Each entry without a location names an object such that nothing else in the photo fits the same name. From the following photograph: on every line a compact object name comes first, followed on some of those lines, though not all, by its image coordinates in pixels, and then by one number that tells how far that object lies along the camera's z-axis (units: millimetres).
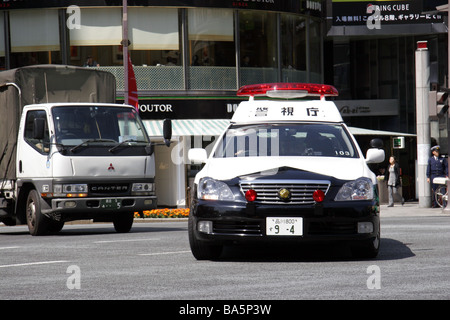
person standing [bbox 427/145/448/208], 30594
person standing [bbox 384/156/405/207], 34031
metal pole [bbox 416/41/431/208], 31141
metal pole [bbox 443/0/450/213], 25762
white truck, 17250
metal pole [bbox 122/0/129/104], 31312
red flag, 31484
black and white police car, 10695
